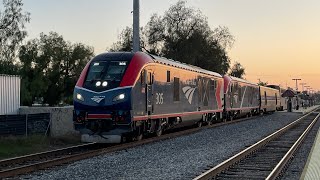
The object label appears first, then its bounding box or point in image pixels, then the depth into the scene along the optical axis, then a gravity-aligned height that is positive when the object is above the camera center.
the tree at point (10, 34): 55.91 +9.19
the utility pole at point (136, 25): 23.53 +4.30
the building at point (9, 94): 27.58 +0.97
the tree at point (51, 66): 66.94 +6.66
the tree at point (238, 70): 126.68 +10.45
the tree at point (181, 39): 68.69 +10.62
